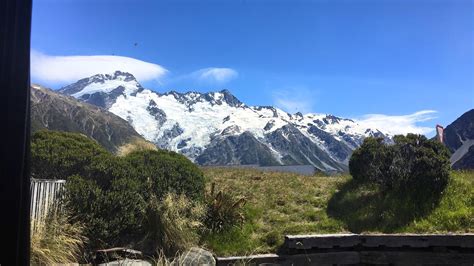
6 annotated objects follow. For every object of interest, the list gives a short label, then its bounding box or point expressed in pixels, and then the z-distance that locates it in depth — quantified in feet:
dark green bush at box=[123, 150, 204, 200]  38.34
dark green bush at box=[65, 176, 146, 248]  32.14
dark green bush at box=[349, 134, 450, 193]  41.81
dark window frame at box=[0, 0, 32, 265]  7.66
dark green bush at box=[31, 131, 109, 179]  36.09
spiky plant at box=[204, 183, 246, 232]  39.33
